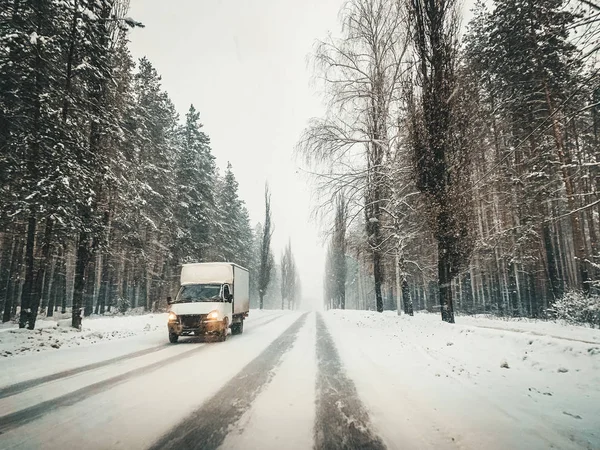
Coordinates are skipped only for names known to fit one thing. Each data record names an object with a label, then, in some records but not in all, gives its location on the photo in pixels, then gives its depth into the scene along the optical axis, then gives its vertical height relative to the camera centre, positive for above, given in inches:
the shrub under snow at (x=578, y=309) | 489.1 -52.5
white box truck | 411.2 -26.6
